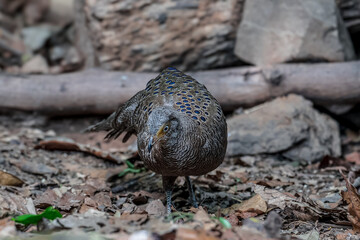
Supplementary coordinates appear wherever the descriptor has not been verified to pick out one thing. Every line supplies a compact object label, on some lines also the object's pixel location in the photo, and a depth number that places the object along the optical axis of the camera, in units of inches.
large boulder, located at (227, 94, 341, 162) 534.3
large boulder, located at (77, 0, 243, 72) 603.5
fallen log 574.2
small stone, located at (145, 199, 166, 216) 345.7
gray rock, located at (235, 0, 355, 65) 580.1
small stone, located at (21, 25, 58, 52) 781.9
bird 316.8
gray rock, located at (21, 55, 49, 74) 735.1
